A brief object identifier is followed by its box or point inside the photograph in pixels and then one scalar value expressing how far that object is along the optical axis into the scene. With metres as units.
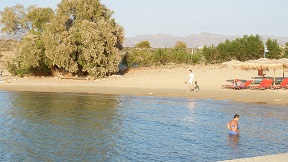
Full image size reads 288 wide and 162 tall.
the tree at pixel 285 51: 42.16
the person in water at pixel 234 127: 16.00
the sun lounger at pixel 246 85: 28.92
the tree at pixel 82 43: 33.78
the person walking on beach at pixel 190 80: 28.26
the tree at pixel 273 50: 42.38
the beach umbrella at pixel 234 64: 29.70
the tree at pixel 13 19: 42.34
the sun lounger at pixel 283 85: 28.34
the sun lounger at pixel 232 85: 29.06
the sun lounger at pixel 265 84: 28.16
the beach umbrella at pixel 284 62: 28.76
